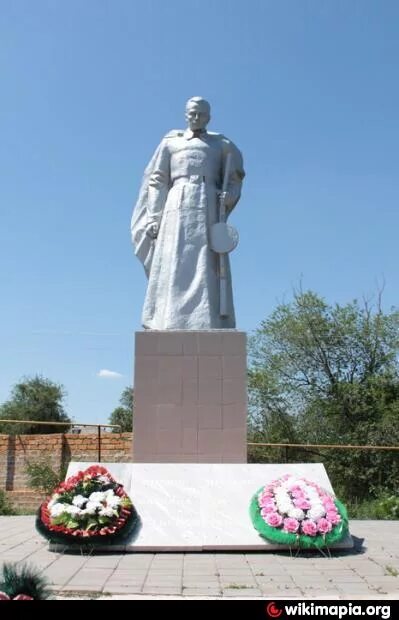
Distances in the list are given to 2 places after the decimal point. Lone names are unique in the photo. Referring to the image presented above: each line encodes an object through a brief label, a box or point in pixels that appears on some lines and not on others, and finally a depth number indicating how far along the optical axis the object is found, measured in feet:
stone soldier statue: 22.33
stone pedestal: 20.42
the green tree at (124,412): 104.37
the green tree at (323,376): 50.85
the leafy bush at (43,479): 36.50
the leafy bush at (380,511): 28.30
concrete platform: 16.14
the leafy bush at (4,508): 29.17
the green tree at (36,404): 92.17
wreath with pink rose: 15.84
